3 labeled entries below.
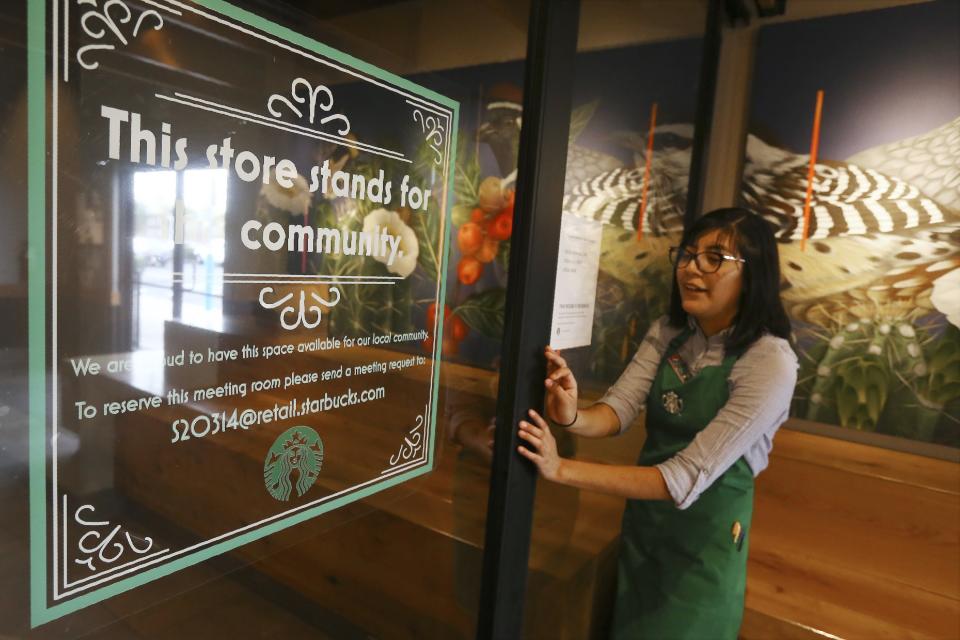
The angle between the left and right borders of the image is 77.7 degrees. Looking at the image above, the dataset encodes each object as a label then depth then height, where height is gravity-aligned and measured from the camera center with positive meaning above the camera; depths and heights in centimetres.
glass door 52 -7
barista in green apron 120 -32
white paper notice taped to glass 125 -3
